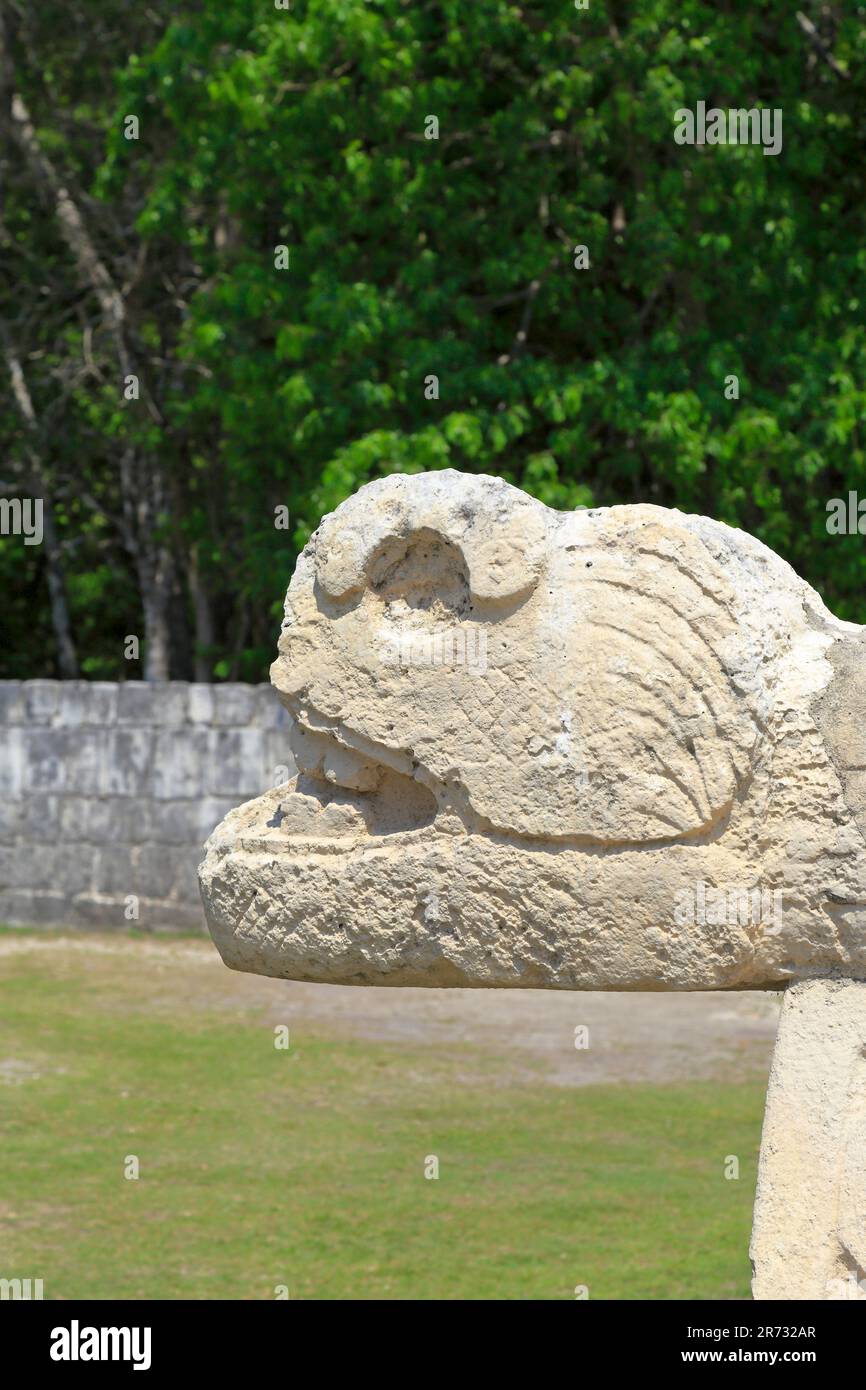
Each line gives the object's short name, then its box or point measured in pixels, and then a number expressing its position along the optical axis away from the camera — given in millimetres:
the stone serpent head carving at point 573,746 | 3557
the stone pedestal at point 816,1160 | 3607
